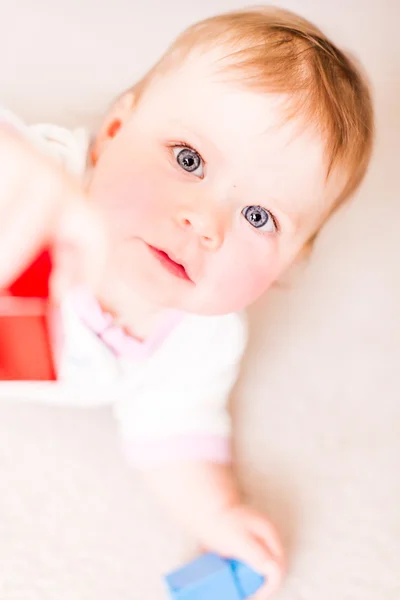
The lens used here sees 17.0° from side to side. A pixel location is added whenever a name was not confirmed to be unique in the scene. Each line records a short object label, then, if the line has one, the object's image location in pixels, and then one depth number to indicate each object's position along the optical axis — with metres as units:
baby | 0.63
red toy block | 0.53
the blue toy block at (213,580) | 0.66
